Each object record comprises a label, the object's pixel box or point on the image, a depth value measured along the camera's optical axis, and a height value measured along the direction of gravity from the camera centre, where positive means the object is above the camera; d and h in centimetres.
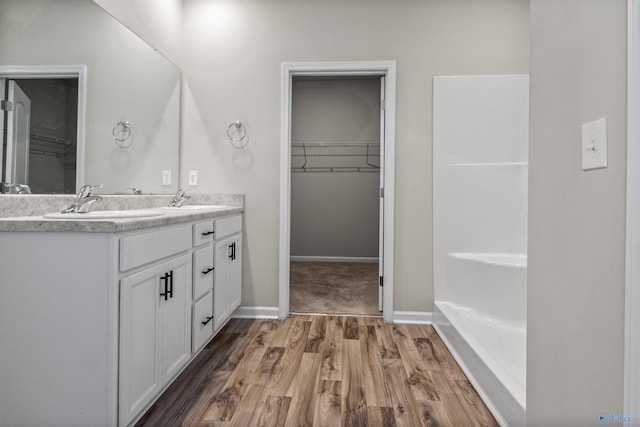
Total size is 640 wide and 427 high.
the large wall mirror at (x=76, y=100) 143 +57
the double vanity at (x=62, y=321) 119 -38
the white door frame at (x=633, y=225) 68 -1
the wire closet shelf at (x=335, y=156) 507 +88
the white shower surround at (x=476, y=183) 253 +26
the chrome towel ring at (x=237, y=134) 274 +63
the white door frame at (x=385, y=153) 263 +48
